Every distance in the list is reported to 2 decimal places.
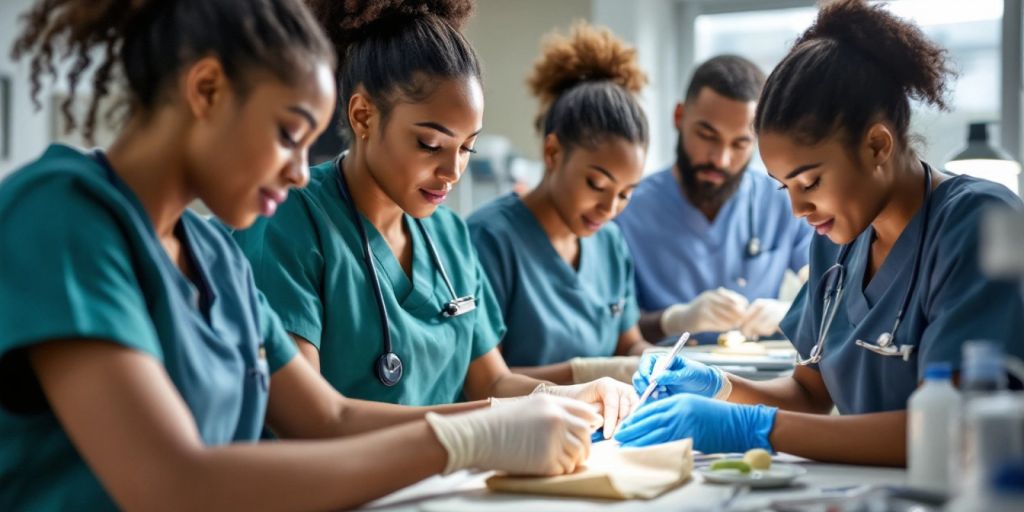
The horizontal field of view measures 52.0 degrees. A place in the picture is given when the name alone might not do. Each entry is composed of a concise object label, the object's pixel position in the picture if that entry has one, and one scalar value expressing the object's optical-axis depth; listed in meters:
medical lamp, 2.85
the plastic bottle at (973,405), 0.94
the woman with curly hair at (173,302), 1.08
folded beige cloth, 1.29
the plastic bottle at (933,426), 1.17
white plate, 1.33
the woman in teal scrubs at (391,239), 1.80
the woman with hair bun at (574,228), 2.57
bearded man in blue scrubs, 3.08
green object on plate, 1.37
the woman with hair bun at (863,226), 1.50
